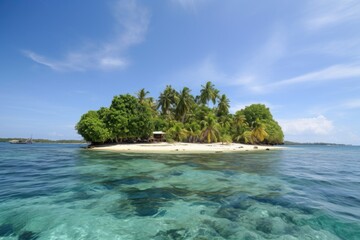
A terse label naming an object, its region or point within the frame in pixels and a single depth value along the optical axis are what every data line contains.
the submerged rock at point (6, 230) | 5.53
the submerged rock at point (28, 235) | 5.34
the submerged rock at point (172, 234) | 5.39
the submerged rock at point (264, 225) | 5.86
